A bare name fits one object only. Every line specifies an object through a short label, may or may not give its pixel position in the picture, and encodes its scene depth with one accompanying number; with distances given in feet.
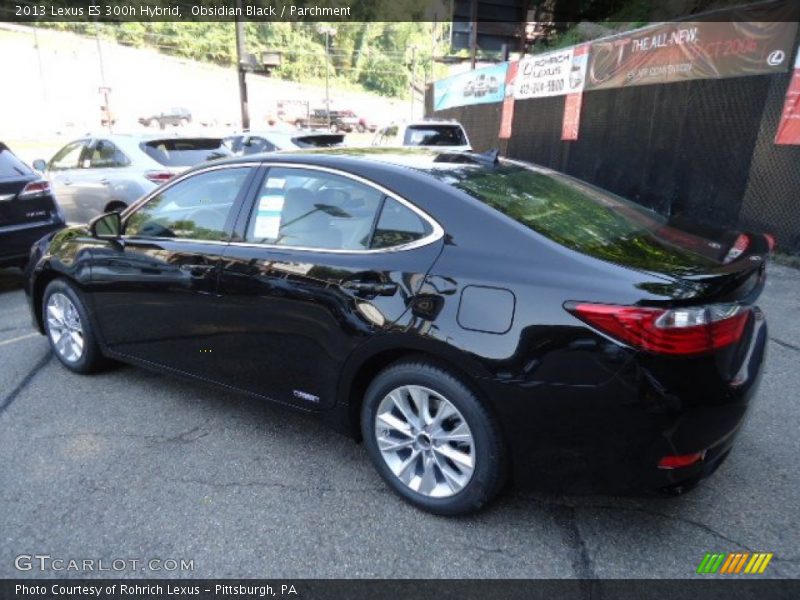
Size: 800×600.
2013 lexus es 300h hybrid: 7.09
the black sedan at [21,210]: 20.40
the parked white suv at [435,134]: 38.75
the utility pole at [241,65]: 51.06
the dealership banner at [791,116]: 21.52
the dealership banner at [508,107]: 45.29
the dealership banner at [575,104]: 35.09
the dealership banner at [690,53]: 22.58
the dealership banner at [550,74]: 35.88
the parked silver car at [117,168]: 25.38
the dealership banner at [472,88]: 49.14
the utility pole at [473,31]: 63.36
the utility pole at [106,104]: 110.05
